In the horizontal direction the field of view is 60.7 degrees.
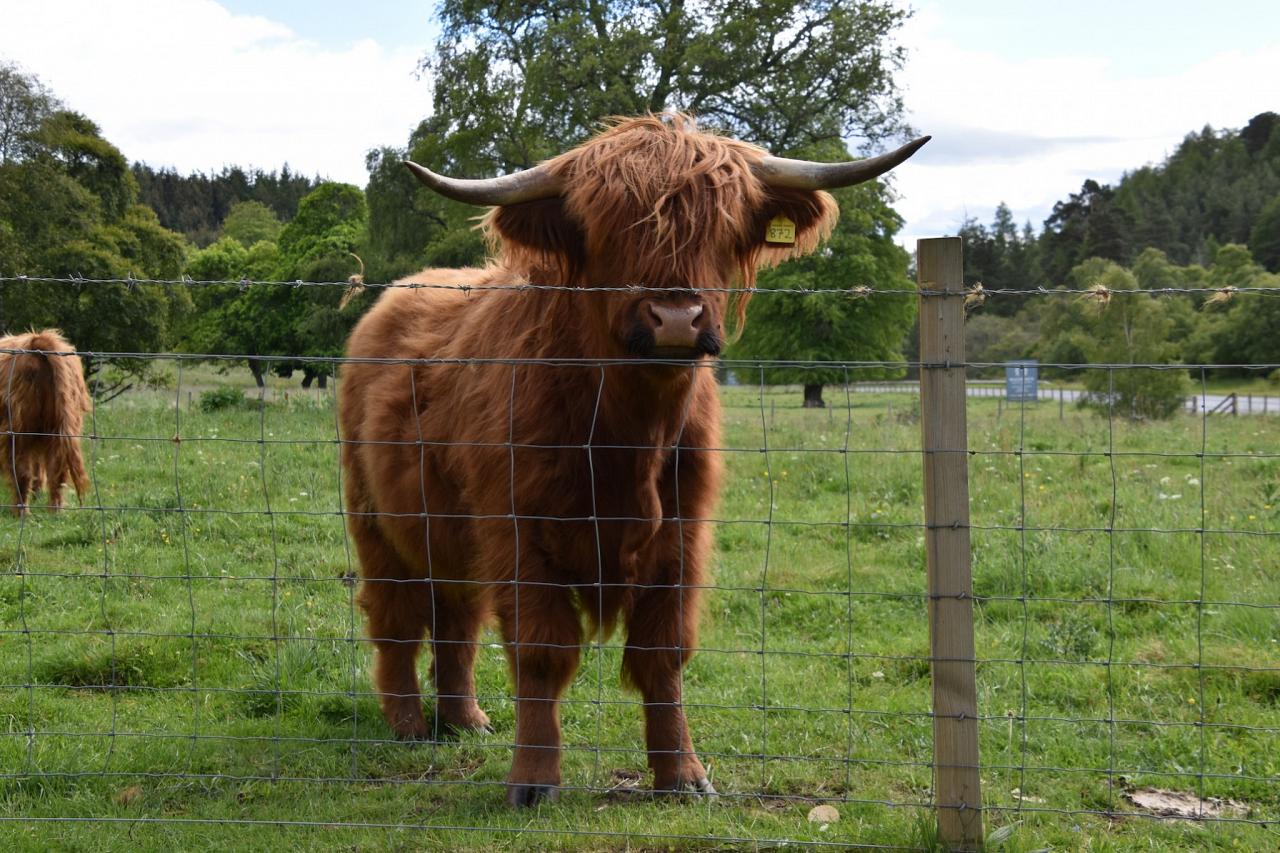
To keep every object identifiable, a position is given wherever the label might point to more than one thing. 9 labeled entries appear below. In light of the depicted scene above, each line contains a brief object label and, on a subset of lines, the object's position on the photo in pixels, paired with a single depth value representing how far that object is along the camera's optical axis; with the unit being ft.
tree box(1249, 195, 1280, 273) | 202.69
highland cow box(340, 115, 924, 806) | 11.68
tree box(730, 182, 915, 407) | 102.22
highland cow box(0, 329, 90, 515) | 32.71
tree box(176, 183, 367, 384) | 142.91
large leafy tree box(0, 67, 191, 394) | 84.84
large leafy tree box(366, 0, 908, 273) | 75.97
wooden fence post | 10.18
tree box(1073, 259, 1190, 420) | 67.82
